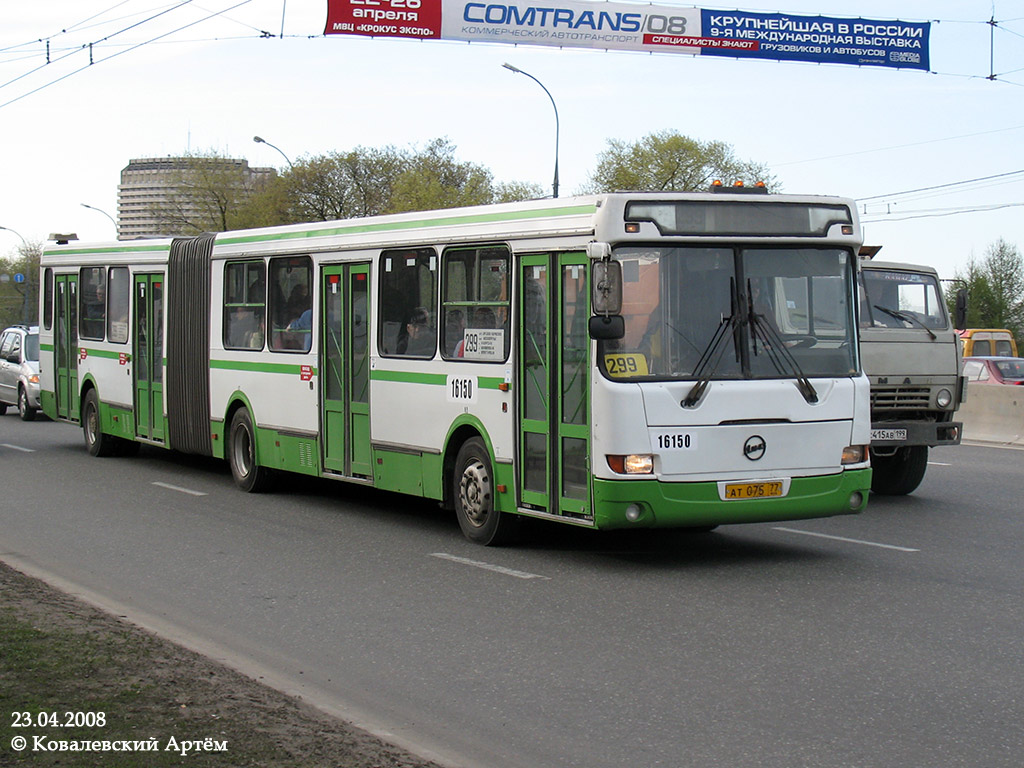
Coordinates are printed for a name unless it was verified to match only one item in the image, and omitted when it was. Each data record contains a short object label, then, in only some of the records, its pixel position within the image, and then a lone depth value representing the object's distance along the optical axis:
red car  35.84
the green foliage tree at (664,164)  77.00
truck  14.37
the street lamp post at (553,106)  37.52
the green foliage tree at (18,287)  119.00
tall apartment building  78.50
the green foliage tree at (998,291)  87.00
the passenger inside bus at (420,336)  12.05
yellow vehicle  46.38
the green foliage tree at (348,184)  75.06
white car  28.12
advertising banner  29.58
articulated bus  9.78
